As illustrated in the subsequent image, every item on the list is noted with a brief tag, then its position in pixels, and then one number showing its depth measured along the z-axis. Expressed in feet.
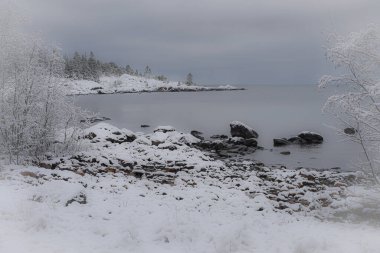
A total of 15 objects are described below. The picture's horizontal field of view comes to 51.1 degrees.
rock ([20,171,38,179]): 49.26
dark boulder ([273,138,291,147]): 126.04
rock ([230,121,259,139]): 133.49
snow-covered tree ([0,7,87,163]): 58.23
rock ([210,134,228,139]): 142.41
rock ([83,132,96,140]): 92.68
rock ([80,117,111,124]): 206.28
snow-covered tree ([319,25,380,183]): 44.21
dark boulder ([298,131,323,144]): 133.08
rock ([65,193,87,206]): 38.88
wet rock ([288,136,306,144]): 132.05
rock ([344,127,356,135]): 50.06
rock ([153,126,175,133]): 125.63
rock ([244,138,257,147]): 119.55
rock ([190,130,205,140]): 140.87
